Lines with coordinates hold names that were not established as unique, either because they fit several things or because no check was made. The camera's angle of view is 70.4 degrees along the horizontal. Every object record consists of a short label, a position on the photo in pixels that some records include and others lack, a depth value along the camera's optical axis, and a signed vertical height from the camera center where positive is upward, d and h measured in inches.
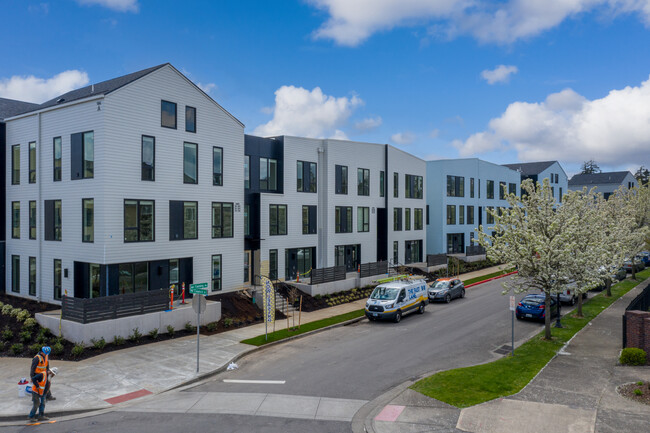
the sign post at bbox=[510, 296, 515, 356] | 714.9 -131.8
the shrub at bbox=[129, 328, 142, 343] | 781.9 -198.2
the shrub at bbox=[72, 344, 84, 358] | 695.7 -198.5
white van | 989.0 -177.9
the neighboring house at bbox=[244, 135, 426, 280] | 1230.3 +48.7
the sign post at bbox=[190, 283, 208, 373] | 654.3 -120.3
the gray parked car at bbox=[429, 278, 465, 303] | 1241.4 -192.2
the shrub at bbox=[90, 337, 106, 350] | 727.1 -196.4
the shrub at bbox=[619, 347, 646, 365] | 633.6 -188.1
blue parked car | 981.9 -190.0
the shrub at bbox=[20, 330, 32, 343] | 743.1 -189.7
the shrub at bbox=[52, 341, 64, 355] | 698.2 -196.5
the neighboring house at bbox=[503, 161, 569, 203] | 2684.5 +285.6
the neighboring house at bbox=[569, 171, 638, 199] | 4116.6 +372.1
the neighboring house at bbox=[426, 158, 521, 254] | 1978.3 +88.3
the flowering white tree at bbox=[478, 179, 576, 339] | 759.7 -37.7
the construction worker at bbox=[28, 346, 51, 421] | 480.7 -174.7
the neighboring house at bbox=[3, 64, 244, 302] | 879.7 +62.0
